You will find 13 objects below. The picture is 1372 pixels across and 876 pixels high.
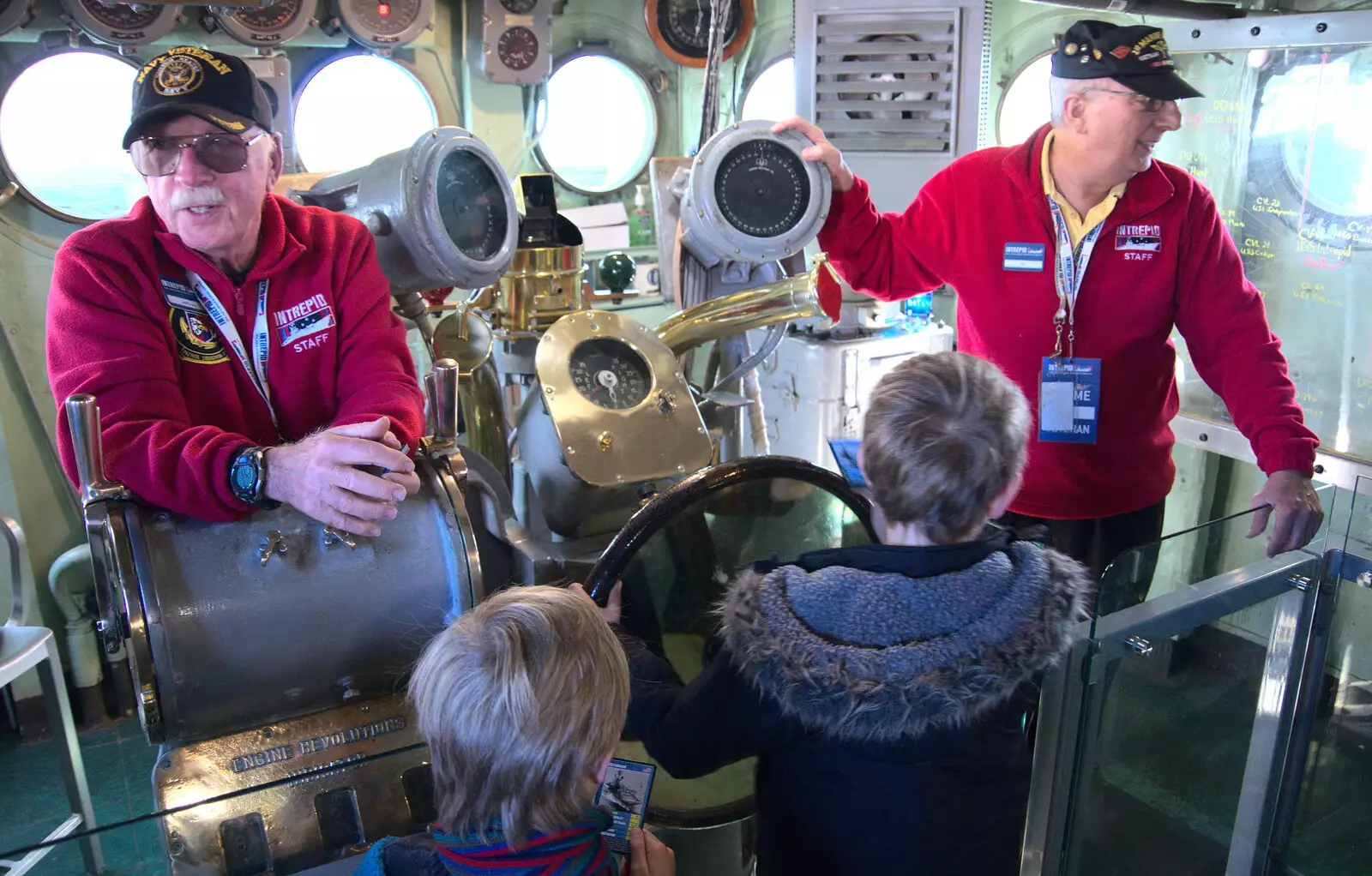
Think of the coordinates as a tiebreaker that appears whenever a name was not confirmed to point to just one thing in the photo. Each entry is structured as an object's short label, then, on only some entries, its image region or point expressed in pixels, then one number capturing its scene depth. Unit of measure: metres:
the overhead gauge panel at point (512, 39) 4.14
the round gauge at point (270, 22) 3.63
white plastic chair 2.58
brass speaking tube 2.42
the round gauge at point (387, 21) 3.85
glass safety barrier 1.44
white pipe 3.46
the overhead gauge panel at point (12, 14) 3.23
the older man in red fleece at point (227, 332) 1.41
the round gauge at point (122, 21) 3.35
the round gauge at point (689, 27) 4.63
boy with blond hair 1.02
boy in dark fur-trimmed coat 1.14
